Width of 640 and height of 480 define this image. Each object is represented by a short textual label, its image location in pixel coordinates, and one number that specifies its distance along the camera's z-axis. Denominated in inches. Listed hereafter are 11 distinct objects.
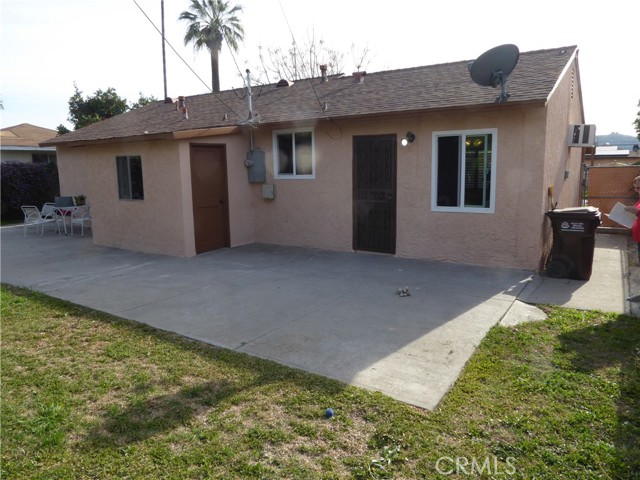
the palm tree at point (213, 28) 1108.5
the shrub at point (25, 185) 746.8
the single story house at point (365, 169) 317.7
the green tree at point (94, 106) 1081.4
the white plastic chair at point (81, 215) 538.4
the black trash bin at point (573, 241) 286.5
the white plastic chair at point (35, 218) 545.6
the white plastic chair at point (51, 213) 559.1
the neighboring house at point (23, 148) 864.9
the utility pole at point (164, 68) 1088.9
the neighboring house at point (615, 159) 830.5
